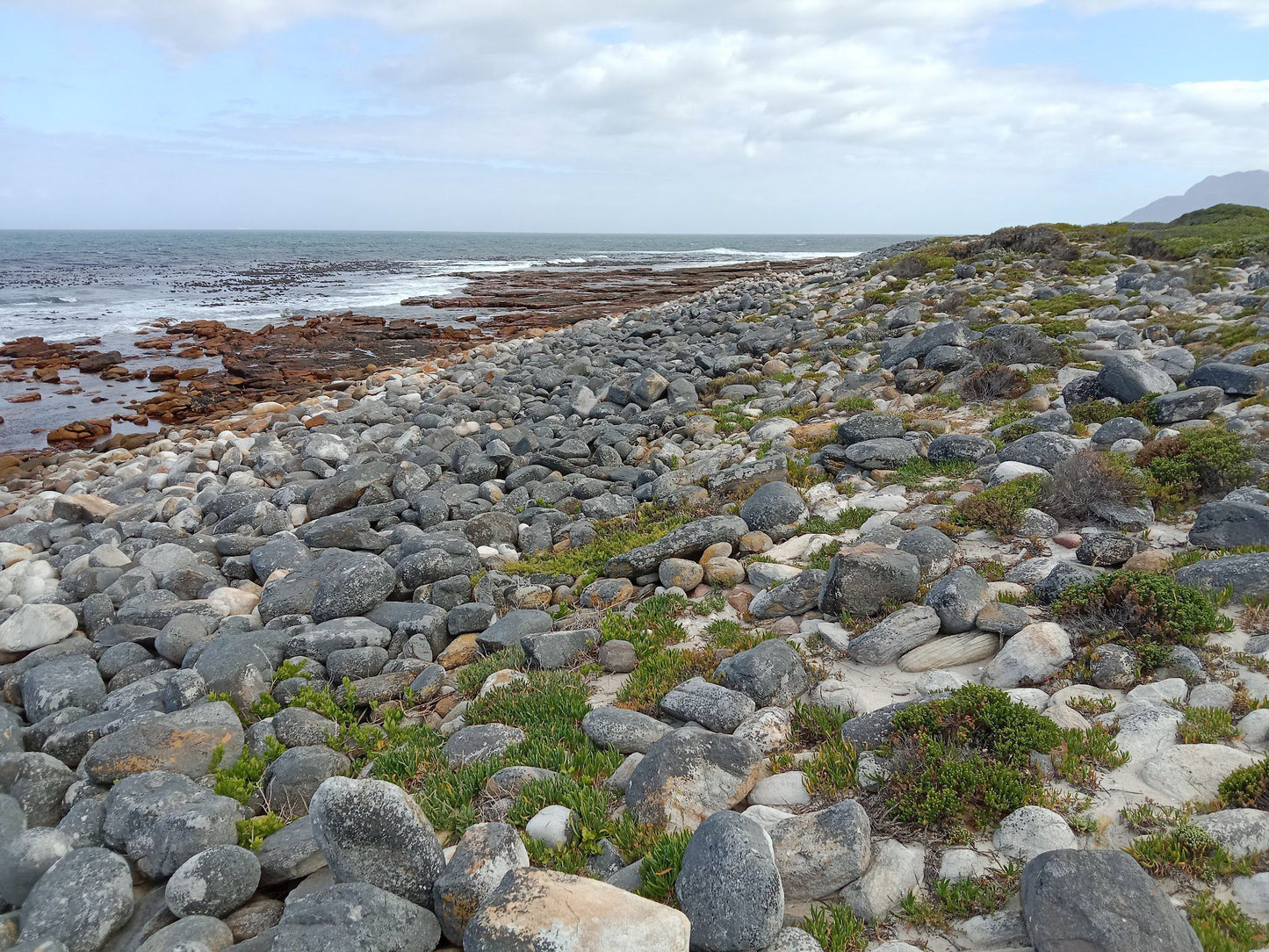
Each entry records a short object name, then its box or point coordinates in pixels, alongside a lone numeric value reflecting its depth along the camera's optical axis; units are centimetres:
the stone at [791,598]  634
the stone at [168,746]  498
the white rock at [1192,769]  358
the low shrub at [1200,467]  676
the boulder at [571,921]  303
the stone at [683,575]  728
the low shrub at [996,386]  1143
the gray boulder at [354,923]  320
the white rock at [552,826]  405
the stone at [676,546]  766
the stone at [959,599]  538
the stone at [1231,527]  567
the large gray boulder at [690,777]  408
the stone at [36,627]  728
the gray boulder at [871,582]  589
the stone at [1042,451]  793
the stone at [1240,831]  315
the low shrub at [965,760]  366
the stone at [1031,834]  340
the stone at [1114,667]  454
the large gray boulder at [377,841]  370
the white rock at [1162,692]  430
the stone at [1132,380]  958
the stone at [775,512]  810
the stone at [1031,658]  480
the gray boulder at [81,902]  375
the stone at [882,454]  908
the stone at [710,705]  495
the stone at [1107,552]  581
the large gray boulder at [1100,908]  277
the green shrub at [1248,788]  337
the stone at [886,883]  334
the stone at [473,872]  352
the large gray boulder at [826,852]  347
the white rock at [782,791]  415
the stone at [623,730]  491
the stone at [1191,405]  877
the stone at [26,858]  406
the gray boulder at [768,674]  517
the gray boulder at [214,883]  379
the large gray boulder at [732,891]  317
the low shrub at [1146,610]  470
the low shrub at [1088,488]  670
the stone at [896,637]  535
